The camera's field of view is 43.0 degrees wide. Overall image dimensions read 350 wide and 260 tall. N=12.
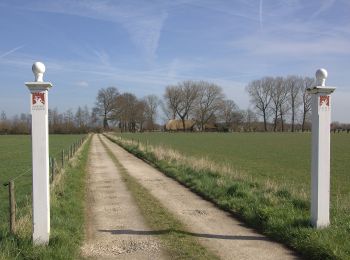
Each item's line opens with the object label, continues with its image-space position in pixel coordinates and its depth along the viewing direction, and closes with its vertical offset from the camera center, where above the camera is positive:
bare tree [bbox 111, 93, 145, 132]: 141.75 +2.94
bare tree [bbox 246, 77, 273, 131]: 145.62 +8.12
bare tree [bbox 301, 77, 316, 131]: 138.69 +4.23
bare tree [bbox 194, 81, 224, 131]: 147.88 +5.96
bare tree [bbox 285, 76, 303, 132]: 143.38 +8.88
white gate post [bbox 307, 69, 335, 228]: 7.95 -0.57
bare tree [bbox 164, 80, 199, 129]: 146.50 +7.33
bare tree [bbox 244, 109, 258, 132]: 152.50 +0.55
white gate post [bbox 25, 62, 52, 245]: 7.04 -0.49
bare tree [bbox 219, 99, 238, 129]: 150.12 +2.29
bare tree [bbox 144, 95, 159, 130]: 150.88 +3.89
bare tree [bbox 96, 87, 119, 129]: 143.38 +6.24
